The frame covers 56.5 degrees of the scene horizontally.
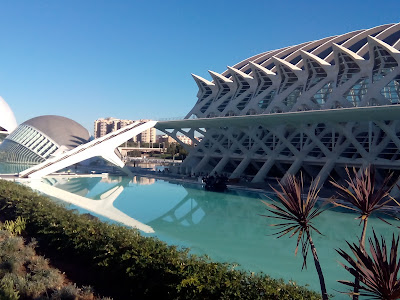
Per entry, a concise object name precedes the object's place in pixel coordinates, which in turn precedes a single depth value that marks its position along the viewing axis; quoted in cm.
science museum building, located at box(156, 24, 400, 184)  2461
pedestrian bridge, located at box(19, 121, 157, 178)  2946
